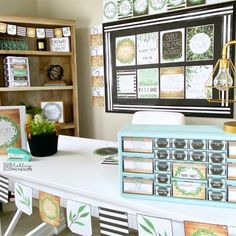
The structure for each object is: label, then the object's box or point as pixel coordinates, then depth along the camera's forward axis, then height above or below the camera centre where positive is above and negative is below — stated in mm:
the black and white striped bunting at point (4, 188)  1241 -439
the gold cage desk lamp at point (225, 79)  896 +21
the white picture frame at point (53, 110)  3104 -229
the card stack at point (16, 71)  2812 +190
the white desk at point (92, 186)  850 -371
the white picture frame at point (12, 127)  1496 -196
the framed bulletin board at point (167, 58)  2355 +268
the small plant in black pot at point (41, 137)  1443 -243
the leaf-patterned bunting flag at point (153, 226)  833 -419
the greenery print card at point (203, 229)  771 -398
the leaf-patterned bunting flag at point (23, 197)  1139 -445
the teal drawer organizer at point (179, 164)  869 -252
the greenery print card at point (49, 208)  1067 -459
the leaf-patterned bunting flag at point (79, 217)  970 -450
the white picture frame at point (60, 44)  3035 +486
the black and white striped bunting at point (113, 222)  922 -445
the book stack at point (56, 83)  3074 +69
